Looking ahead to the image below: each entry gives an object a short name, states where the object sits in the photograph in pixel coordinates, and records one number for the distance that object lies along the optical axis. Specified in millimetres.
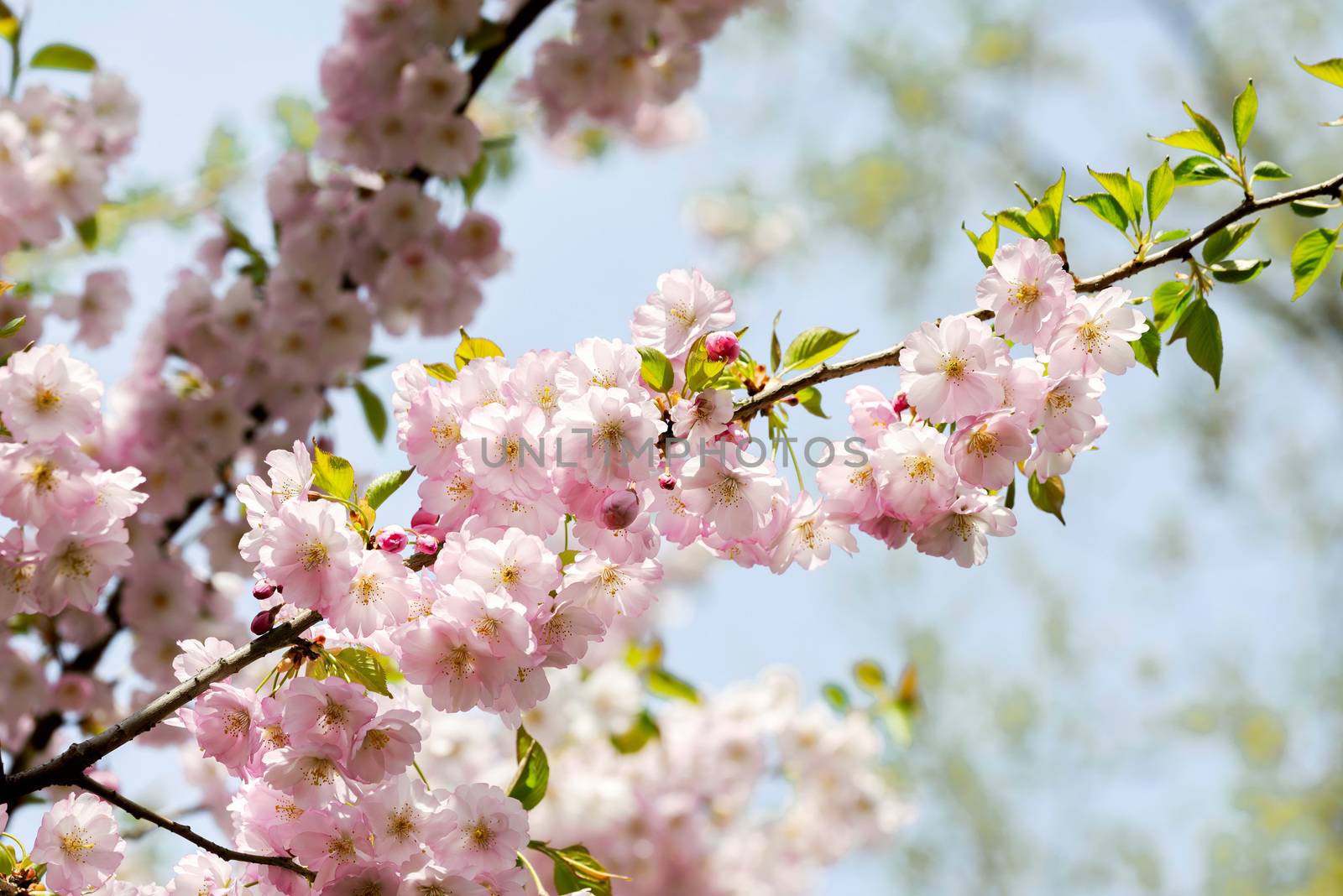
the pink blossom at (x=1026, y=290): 2309
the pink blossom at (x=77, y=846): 2337
